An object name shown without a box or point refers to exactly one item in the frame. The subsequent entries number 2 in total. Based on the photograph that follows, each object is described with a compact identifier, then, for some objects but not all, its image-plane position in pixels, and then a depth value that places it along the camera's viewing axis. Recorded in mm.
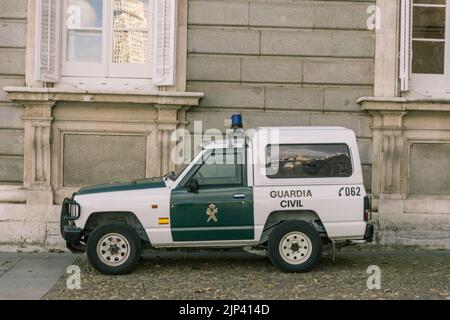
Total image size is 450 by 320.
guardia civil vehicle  7988
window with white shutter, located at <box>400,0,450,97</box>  10859
